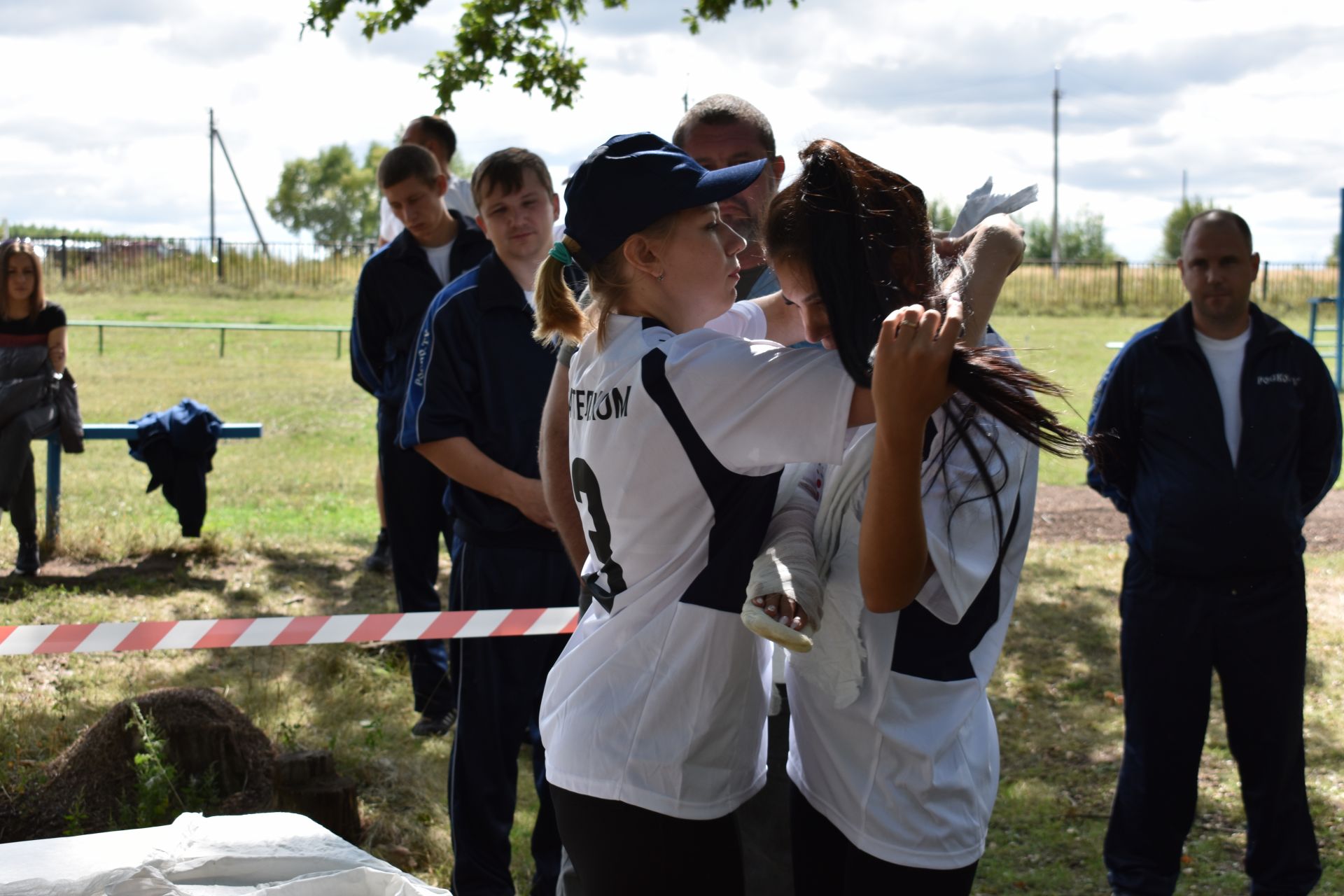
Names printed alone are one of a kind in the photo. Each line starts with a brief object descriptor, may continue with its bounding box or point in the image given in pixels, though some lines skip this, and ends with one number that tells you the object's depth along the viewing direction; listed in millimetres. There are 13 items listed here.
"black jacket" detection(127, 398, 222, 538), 8211
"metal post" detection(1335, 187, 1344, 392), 16784
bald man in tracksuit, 3799
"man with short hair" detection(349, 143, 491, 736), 5426
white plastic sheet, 1955
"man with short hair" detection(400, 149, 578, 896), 3695
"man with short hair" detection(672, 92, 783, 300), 3424
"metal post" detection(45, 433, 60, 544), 8367
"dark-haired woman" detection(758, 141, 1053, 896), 1762
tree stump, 4148
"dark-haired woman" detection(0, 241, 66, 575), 7863
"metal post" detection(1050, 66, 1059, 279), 56062
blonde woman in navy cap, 1868
